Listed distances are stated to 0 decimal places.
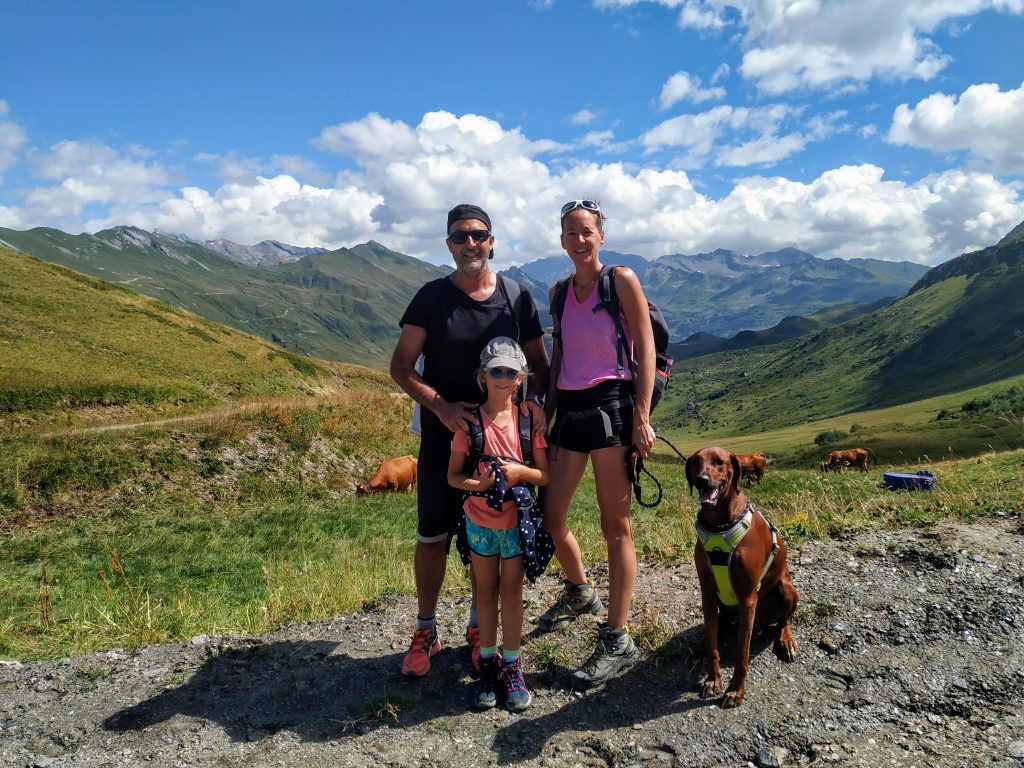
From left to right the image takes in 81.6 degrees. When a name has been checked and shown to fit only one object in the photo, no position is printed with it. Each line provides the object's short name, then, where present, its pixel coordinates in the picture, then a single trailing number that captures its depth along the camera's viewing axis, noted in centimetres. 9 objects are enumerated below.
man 440
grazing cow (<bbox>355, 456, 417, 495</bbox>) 1656
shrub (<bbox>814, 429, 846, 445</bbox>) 6994
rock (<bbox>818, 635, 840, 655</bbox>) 440
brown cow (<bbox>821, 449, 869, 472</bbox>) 2848
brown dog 398
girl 408
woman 420
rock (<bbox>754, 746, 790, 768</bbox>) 349
